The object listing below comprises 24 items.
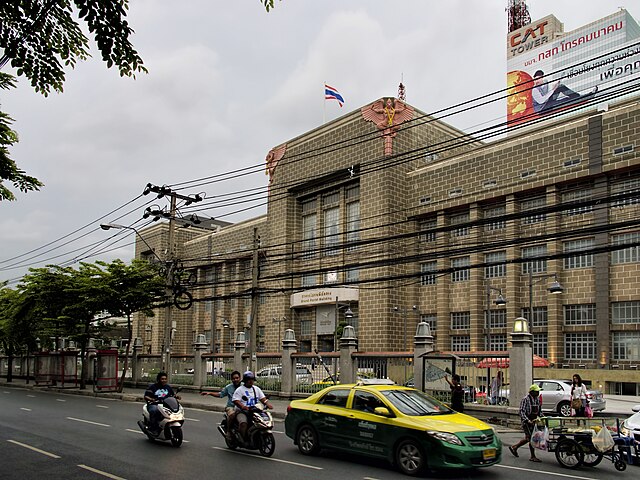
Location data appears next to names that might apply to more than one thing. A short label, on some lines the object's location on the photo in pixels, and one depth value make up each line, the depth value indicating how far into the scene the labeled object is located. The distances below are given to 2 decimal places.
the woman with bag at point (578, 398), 17.55
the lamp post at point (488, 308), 34.42
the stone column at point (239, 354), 31.67
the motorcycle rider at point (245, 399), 13.40
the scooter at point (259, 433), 13.19
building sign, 52.84
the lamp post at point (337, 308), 48.41
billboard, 83.88
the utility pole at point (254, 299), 27.08
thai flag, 49.34
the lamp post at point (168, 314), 29.06
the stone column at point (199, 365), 33.47
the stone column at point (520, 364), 19.23
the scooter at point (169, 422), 14.32
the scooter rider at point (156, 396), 14.57
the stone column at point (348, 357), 24.98
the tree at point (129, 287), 35.56
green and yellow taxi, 11.07
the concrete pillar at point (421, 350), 21.73
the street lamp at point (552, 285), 30.91
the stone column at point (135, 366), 39.03
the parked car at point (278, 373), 28.08
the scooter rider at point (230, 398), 13.73
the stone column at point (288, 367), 28.30
